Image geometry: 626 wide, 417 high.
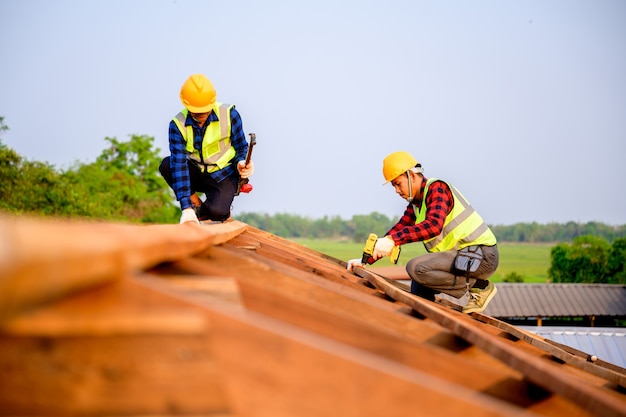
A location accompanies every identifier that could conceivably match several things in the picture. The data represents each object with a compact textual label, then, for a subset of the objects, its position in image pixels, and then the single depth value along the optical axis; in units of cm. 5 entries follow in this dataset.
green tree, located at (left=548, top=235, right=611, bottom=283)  7512
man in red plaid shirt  622
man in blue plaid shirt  621
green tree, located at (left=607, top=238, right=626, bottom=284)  7425
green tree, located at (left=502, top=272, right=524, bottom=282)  7631
